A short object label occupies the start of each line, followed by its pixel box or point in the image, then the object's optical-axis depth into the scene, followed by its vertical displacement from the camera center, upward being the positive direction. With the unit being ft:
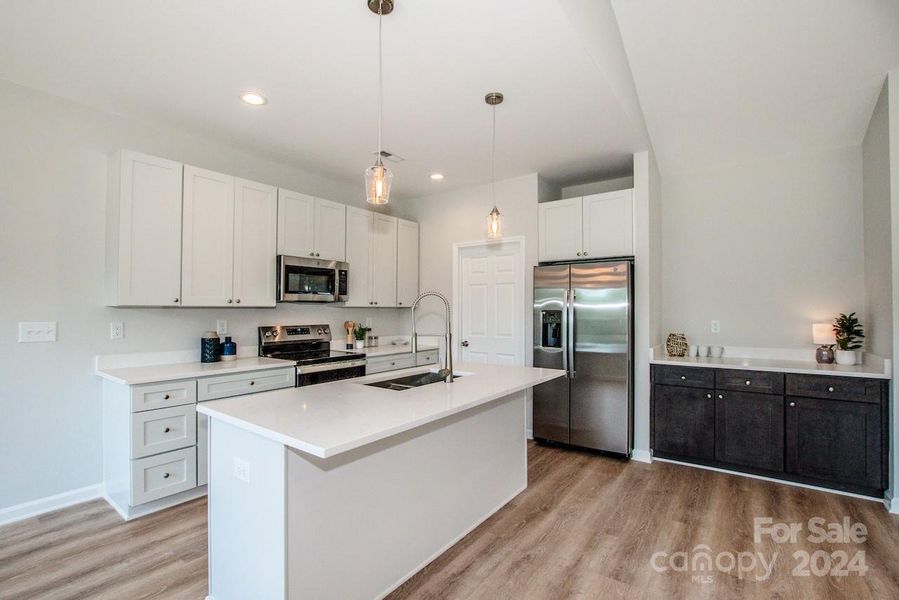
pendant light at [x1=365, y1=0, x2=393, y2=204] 7.00 +1.93
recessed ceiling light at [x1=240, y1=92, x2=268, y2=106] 9.06 +4.28
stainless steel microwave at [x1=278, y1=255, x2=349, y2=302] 12.45 +0.73
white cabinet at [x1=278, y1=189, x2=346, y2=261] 12.60 +2.34
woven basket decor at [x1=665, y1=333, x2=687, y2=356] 13.08 -1.19
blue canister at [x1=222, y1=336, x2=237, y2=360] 11.36 -1.17
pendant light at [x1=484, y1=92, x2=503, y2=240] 9.96 +1.79
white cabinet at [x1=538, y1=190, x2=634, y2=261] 12.86 +2.36
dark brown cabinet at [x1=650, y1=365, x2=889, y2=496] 9.72 -2.91
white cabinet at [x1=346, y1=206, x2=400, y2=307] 14.65 +1.64
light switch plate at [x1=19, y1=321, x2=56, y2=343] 8.87 -0.54
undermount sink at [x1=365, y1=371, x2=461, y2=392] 8.30 -1.52
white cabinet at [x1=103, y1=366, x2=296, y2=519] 8.73 -2.86
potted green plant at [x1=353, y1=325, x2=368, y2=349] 15.48 -1.07
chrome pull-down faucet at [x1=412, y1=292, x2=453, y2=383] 8.45 -1.10
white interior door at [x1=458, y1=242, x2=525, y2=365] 14.90 +0.05
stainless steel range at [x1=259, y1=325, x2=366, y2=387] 12.03 -1.45
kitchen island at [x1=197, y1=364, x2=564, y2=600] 5.30 -2.57
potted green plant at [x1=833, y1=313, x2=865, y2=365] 10.80 -0.84
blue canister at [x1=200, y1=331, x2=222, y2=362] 11.09 -1.09
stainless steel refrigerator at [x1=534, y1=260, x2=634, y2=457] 12.24 -1.37
